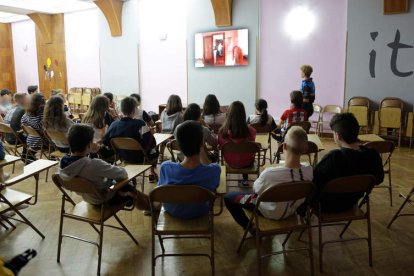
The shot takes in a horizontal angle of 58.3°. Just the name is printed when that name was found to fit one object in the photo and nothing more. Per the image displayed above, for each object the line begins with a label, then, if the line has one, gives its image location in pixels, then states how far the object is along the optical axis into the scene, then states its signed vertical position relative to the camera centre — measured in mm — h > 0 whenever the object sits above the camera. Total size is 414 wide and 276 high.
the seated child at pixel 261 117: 4840 -525
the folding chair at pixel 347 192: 2395 -783
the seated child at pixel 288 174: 2432 -635
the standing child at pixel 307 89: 5734 -193
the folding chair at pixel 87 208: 2470 -972
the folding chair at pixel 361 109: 6676 -590
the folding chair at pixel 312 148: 3644 -695
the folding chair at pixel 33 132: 4686 -675
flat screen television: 7945 +633
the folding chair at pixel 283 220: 2244 -945
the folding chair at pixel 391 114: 6367 -652
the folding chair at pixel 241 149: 3492 -677
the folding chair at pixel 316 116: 7387 -802
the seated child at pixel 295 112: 4973 -473
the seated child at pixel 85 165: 2611 -611
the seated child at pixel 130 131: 4004 -577
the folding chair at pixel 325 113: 7163 -721
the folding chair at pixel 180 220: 2246 -958
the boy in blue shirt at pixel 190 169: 2477 -612
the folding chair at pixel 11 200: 2855 -957
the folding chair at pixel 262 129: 4711 -657
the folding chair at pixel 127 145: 3793 -696
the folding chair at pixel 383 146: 3448 -646
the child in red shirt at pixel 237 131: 3758 -556
